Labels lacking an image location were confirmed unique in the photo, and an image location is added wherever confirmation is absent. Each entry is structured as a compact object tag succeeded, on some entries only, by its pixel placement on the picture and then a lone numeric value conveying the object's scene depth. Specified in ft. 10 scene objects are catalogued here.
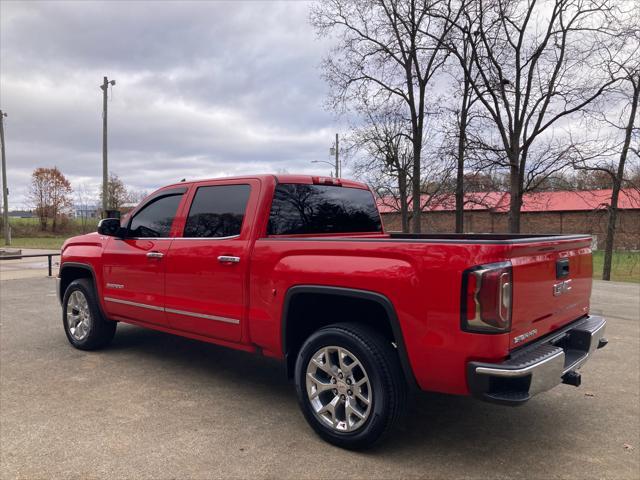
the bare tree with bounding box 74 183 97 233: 175.60
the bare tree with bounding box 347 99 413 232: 82.69
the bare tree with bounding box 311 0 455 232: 62.08
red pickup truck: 8.96
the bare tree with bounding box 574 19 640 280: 55.57
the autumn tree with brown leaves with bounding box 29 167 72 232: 177.37
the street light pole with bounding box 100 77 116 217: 75.77
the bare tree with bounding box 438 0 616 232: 58.90
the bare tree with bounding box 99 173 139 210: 164.21
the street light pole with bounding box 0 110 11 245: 111.45
